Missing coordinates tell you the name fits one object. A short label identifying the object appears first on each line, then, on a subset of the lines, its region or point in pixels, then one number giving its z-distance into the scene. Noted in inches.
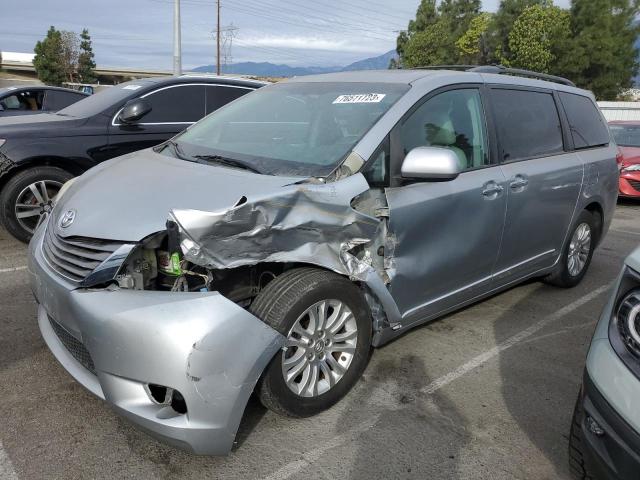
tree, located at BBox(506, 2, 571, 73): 1574.8
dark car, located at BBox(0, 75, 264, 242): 206.1
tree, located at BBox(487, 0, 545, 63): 1729.8
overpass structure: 2839.8
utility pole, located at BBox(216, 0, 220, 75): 1841.8
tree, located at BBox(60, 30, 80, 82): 2162.9
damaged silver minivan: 88.3
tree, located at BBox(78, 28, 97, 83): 2325.3
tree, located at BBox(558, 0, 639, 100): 1587.1
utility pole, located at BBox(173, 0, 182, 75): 593.9
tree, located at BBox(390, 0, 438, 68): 2256.4
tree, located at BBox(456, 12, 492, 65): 1907.0
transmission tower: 1851.4
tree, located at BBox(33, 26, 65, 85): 2169.0
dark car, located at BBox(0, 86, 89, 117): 393.1
